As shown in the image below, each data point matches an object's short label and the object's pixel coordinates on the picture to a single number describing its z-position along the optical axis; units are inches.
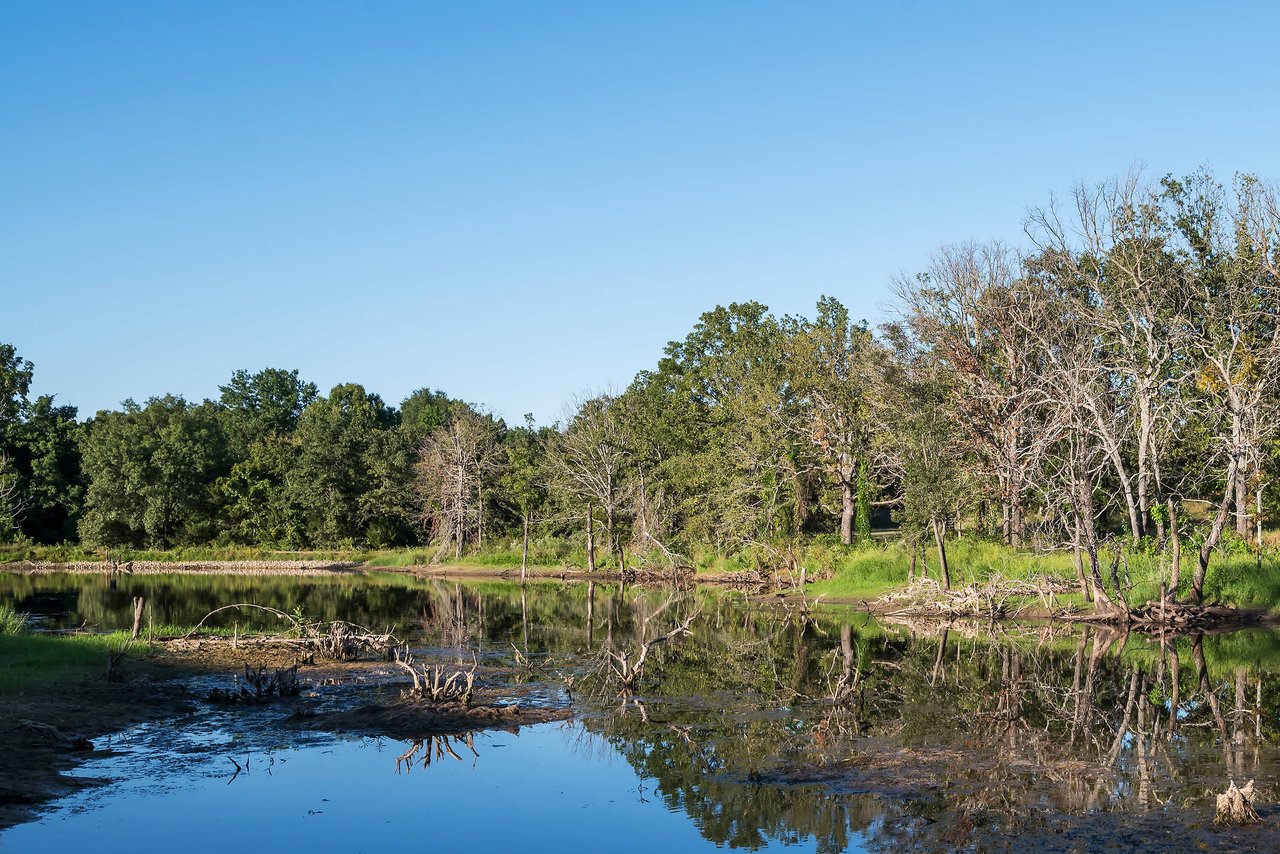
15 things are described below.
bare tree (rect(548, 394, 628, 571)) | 2448.3
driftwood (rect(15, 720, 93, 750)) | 664.4
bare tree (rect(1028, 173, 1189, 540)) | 1327.5
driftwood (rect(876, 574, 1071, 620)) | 1416.1
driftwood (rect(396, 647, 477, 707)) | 791.3
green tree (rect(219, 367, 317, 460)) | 4854.8
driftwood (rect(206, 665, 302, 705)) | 836.0
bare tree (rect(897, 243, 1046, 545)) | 1679.4
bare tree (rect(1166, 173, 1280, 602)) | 1286.9
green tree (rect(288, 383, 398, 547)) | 3280.0
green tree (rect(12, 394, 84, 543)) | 3319.4
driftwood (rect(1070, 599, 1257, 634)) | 1262.3
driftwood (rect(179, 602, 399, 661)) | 1061.8
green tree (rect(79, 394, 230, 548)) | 3240.7
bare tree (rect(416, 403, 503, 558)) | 2748.5
